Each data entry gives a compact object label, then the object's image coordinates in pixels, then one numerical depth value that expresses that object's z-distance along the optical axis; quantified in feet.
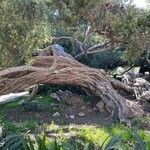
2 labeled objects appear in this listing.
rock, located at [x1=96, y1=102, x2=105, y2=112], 17.54
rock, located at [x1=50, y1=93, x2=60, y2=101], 18.53
